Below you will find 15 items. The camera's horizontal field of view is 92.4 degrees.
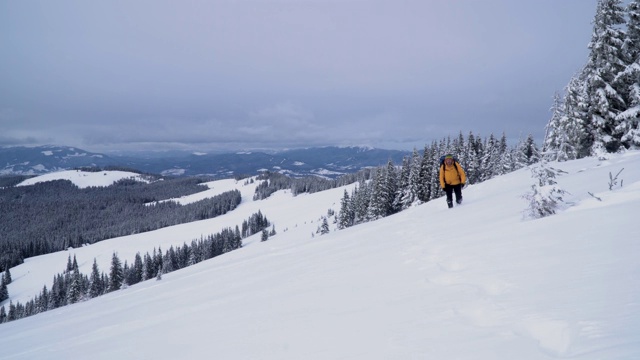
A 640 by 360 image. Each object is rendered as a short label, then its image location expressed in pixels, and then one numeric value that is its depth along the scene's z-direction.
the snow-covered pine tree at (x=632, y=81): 16.00
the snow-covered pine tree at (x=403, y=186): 42.62
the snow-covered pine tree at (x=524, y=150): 42.09
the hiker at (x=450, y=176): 12.30
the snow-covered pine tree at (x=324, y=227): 59.53
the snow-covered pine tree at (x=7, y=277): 87.43
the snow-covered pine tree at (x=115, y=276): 58.62
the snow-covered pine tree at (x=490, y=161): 47.75
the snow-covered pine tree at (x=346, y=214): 54.67
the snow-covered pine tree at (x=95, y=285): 57.57
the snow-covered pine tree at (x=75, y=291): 54.84
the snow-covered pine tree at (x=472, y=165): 48.38
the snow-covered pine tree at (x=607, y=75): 17.17
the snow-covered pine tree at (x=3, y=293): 76.12
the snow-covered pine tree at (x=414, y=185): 40.91
